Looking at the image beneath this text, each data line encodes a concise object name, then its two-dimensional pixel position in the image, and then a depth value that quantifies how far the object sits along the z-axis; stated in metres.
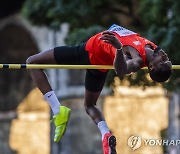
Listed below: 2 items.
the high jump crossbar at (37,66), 16.55
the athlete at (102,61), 15.40
